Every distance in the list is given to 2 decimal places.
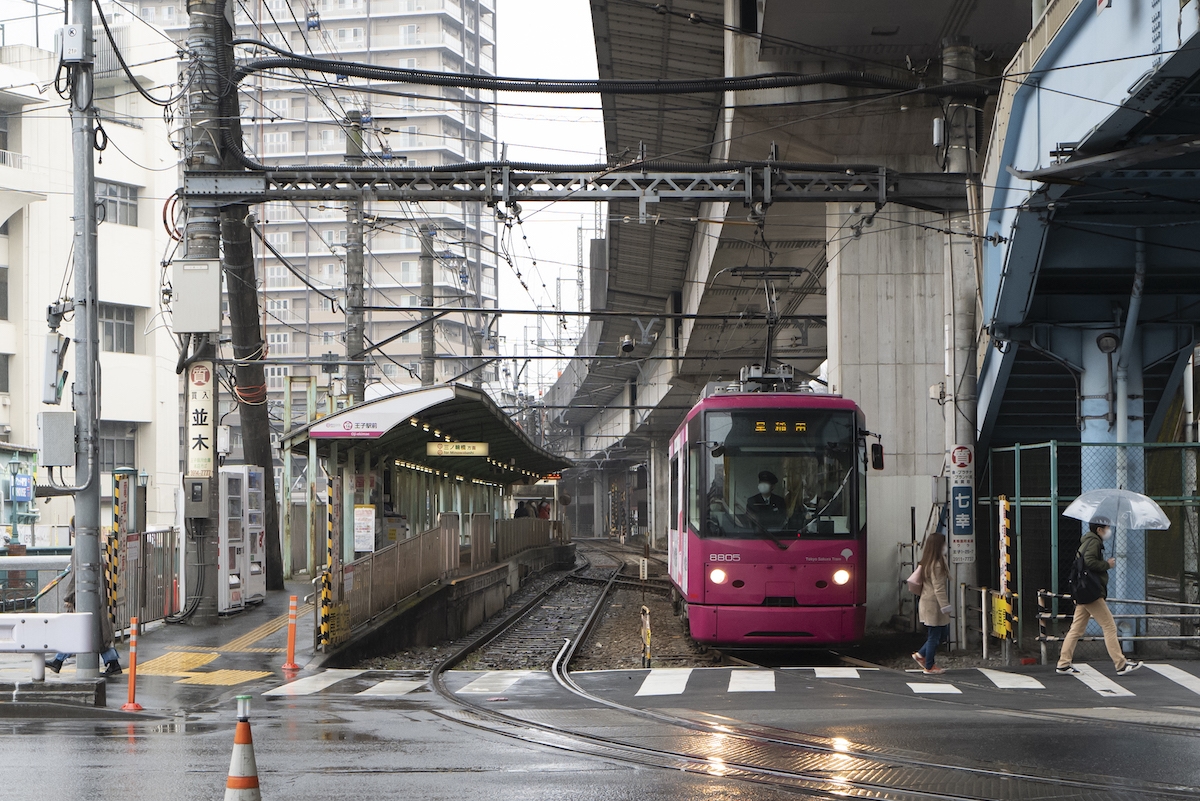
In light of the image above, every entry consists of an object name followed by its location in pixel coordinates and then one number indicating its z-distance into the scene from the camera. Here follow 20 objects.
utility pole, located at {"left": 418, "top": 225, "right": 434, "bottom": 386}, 36.03
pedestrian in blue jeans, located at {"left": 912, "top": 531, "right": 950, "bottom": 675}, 14.62
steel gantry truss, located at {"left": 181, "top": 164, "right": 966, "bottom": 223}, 18.89
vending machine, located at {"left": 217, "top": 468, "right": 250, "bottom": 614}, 20.08
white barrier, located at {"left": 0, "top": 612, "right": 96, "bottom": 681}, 12.05
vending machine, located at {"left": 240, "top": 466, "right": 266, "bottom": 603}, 21.92
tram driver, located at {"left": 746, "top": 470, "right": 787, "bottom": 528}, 16.83
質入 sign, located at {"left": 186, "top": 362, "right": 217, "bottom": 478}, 18.32
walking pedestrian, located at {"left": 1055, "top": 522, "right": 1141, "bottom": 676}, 13.63
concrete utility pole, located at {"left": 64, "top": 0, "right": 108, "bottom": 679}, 13.32
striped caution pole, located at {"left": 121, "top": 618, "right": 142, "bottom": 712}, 11.69
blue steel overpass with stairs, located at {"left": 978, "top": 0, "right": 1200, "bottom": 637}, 11.27
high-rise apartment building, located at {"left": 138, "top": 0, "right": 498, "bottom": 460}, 104.81
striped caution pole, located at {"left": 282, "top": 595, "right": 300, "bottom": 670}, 15.05
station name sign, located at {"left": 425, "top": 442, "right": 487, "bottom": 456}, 25.36
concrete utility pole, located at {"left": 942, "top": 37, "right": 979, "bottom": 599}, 16.67
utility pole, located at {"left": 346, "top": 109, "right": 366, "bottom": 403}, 28.38
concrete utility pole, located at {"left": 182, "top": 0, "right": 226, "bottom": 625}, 18.42
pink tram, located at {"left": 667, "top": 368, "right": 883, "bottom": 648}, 16.62
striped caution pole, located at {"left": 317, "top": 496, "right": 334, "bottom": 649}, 16.11
